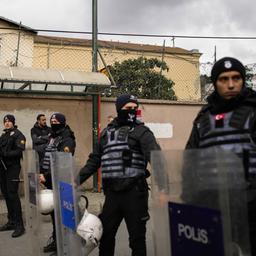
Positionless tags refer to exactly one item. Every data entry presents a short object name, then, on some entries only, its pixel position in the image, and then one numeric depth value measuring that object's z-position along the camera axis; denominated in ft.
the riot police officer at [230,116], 6.28
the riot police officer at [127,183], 9.70
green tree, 44.58
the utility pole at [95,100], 23.52
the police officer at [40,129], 20.70
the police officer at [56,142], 13.34
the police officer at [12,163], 16.33
